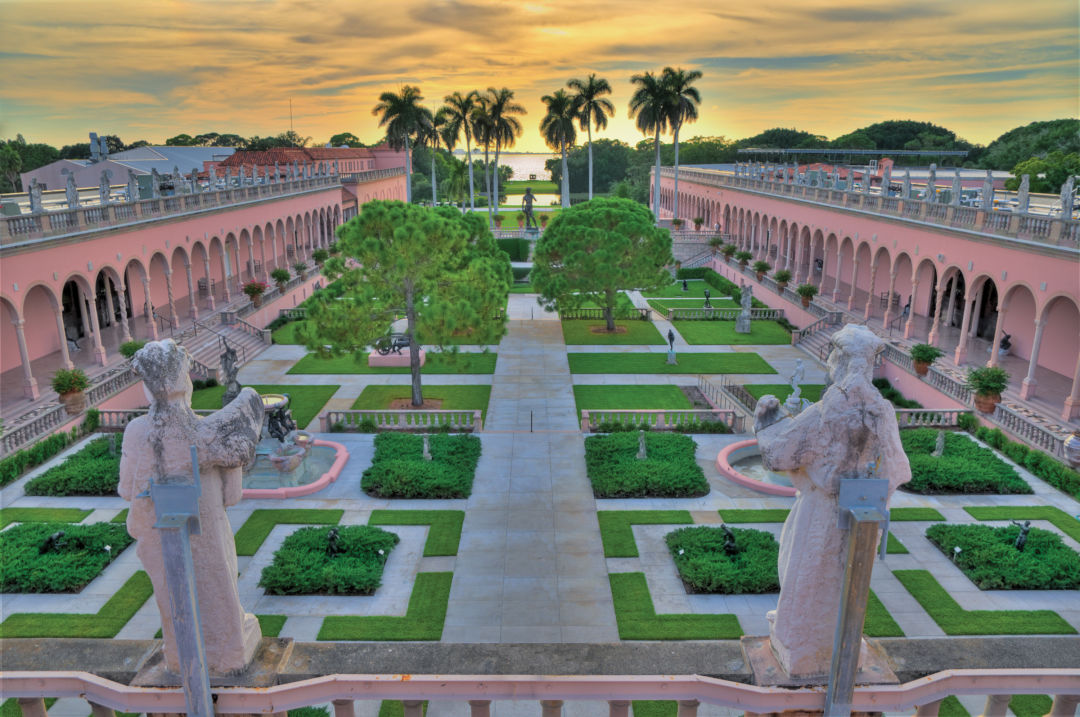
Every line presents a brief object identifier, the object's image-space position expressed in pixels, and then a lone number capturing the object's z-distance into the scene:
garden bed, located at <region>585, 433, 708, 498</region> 18.47
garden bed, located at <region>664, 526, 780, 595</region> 13.98
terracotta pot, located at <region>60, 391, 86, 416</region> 22.41
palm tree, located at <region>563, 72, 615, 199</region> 65.69
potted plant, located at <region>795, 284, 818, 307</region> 37.56
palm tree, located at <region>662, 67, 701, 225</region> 62.06
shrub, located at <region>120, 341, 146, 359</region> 24.32
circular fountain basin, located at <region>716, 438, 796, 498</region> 18.52
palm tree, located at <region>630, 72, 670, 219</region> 62.38
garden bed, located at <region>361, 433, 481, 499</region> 18.29
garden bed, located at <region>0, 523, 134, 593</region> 14.00
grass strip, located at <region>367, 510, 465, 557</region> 15.76
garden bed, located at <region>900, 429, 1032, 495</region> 18.56
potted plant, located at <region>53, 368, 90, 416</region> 22.28
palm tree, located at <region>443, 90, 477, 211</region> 65.56
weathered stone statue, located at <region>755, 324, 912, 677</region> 5.96
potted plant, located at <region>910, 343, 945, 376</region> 26.22
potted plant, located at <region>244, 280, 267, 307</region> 37.44
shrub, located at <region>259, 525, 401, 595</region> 13.98
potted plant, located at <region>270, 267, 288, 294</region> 40.91
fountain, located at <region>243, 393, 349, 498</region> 19.03
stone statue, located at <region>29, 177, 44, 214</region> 24.32
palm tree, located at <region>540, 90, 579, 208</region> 66.38
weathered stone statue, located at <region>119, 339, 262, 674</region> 6.04
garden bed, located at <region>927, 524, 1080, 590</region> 14.23
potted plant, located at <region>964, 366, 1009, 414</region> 22.27
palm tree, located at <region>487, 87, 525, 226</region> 66.06
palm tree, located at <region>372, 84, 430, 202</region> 65.81
